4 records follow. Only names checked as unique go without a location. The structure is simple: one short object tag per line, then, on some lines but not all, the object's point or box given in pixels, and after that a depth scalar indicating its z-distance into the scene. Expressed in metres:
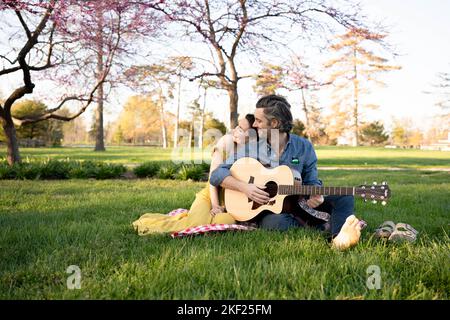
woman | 3.68
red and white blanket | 3.37
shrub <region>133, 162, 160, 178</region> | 9.68
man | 3.54
